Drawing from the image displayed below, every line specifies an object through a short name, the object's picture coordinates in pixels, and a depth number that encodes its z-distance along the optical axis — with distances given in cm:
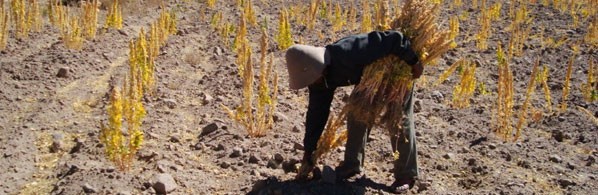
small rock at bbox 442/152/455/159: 428
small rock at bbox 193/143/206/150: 425
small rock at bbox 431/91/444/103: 573
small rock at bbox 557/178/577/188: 388
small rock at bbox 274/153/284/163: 393
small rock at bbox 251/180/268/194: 349
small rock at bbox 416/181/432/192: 372
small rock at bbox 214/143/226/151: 418
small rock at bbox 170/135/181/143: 430
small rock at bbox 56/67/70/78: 550
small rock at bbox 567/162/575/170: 415
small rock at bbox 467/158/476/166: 417
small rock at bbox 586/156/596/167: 421
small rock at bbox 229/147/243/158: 403
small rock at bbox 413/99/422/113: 536
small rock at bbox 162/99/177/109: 505
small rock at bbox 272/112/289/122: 482
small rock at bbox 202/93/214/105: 522
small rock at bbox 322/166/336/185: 349
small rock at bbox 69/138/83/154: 398
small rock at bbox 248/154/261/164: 394
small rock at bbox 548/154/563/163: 427
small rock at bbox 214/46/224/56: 702
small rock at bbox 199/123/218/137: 449
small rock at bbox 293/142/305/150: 411
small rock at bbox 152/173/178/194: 341
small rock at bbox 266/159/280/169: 389
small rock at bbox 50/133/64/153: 404
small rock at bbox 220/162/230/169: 391
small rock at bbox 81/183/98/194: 328
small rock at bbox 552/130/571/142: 476
